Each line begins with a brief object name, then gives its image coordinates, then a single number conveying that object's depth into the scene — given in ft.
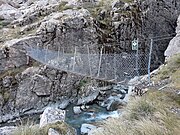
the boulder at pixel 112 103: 29.09
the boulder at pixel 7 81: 34.27
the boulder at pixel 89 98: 32.53
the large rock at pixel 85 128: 22.04
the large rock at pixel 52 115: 17.71
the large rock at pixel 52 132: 12.33
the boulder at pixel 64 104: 32.48
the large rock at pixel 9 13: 45.96
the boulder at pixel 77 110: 29.96
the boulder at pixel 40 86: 34.22
